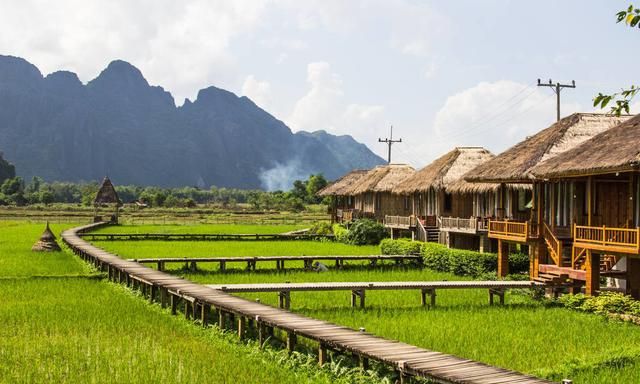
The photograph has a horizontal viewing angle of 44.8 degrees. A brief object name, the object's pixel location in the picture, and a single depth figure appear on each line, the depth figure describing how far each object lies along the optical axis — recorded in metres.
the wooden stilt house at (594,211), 18.27
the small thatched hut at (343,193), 55.58
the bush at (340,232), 45.79
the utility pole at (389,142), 68.56
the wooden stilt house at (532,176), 23.05
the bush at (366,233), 43.94
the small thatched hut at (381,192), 47.38
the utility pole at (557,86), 42.25
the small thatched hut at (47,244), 34.74
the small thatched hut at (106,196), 63.84
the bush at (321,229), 51.49
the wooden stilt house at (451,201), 32.19
